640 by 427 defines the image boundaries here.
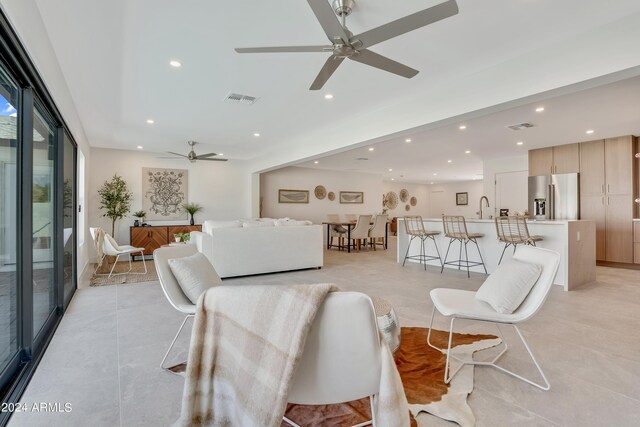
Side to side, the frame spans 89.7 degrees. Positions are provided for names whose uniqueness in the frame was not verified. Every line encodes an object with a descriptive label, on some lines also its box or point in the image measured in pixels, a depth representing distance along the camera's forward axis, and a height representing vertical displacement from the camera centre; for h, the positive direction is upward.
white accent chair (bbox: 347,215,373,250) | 8.42 -0.33
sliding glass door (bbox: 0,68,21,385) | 1.89 -0.05
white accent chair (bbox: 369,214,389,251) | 8.89 -0.36
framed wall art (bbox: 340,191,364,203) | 11.23 +0.67
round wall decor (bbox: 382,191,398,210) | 13.81 +0.67
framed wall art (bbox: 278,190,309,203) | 9.96 +0.60
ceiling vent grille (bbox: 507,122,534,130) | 5.14 +1.46
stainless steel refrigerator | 6.66 +0.42
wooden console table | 7.34 -0.47
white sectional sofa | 4.93 -0.50
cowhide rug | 1.64 -1.02
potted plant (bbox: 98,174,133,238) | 7.07 +0.36
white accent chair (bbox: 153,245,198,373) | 2.11 -0.48
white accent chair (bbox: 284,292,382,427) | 1.12 -0.50
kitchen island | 4.41 -0.46
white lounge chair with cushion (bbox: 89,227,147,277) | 5.12 -0.55
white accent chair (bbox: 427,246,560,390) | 1.98 -0.61
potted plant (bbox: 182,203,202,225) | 8.20 +0.18
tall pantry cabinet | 6.01 +0.47
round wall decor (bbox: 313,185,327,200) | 10.61 +0.77
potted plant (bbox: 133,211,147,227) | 7.49 -0.05
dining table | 8.43 -0.50
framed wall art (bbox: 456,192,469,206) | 13.80 +0.76
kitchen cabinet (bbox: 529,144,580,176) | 6.64 +1.21
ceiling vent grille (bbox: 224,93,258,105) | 4.14 +1.53
